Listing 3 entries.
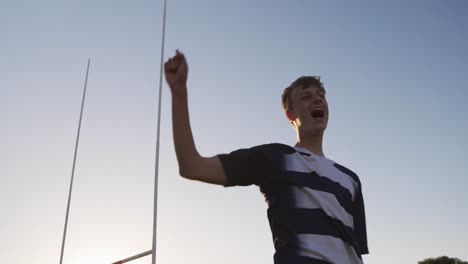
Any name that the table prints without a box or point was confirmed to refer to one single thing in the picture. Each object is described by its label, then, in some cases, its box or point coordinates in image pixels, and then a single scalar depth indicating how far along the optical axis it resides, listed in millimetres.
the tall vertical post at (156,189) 6749
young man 1696
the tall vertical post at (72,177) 9369
